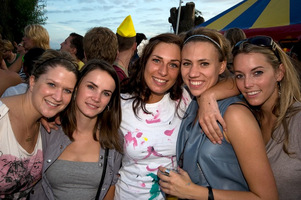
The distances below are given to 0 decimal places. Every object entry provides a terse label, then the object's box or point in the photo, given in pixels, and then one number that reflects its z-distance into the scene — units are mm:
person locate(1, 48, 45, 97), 2572
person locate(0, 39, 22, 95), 2993
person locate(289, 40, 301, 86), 3579
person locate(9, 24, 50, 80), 4408
